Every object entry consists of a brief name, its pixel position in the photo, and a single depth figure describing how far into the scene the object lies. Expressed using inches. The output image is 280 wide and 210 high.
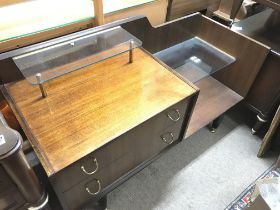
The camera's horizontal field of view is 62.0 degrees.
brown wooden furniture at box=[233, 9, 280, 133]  43.2
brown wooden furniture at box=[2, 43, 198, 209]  25.3
